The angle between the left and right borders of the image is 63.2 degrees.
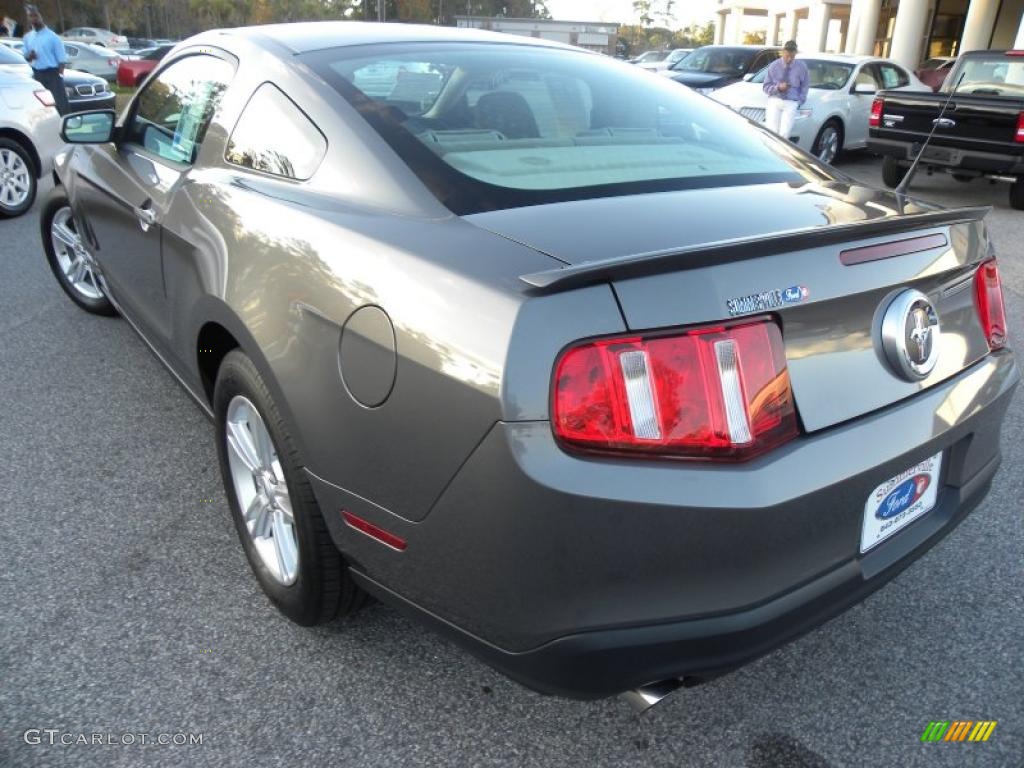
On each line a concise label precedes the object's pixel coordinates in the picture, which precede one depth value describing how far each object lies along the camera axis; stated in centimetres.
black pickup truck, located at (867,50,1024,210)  843
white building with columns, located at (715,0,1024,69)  2378
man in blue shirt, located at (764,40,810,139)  1012
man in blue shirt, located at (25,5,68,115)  1102
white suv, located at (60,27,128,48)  4406
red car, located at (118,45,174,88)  1997
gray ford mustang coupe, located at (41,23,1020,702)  151
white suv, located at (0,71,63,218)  776
